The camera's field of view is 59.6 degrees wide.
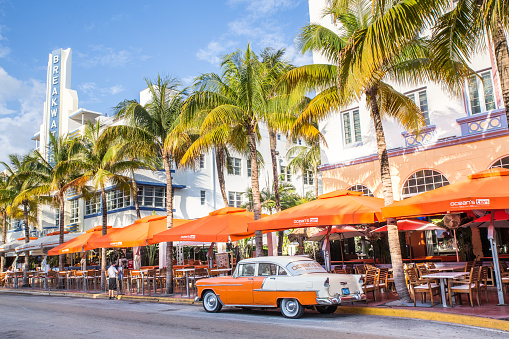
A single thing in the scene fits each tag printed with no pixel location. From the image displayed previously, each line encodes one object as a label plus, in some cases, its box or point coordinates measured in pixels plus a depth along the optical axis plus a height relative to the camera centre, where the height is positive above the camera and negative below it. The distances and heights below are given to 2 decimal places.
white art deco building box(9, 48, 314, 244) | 35.12 +5.96
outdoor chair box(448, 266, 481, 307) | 10.91 -1.21
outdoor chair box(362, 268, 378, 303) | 12.71 -1.10
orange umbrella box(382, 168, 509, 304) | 10.16 +0.90
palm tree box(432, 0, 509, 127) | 8.86 +4.44
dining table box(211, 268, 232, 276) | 16.33 -0.73
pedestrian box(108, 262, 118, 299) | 19.56 -0.98
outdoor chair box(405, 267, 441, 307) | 11.50 -1.20
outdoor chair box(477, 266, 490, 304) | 11.26 -1.05
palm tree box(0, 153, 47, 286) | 29.73 +5.51
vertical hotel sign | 46.25 +17.88
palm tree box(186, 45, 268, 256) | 16.56 +5.73
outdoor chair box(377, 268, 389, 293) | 13.68 -1.04
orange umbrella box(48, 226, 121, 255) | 23.20 +0.87
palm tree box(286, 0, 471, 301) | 9.84 +4.69
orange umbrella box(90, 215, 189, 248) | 19.48 +1.01
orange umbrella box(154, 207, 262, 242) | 16.31 +0.86
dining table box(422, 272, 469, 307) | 10.98 -0.93
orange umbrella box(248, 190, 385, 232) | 12.73 +0.94
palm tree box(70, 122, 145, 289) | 23.41 +5.06
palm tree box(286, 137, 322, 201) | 35.60 +7.27
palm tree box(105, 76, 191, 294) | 19.69 +5.92
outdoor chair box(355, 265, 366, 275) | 14.83 -0.87
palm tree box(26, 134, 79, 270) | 25.64 +5.38
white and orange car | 10.61 -0.97
